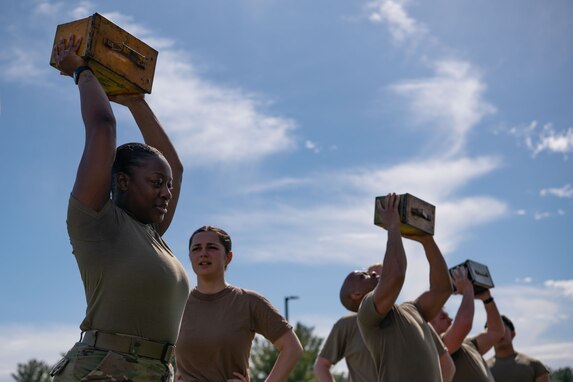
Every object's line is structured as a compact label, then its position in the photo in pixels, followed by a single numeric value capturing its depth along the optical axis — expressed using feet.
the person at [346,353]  21.47
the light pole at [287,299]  89.41
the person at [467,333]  22.04
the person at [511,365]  29.66
